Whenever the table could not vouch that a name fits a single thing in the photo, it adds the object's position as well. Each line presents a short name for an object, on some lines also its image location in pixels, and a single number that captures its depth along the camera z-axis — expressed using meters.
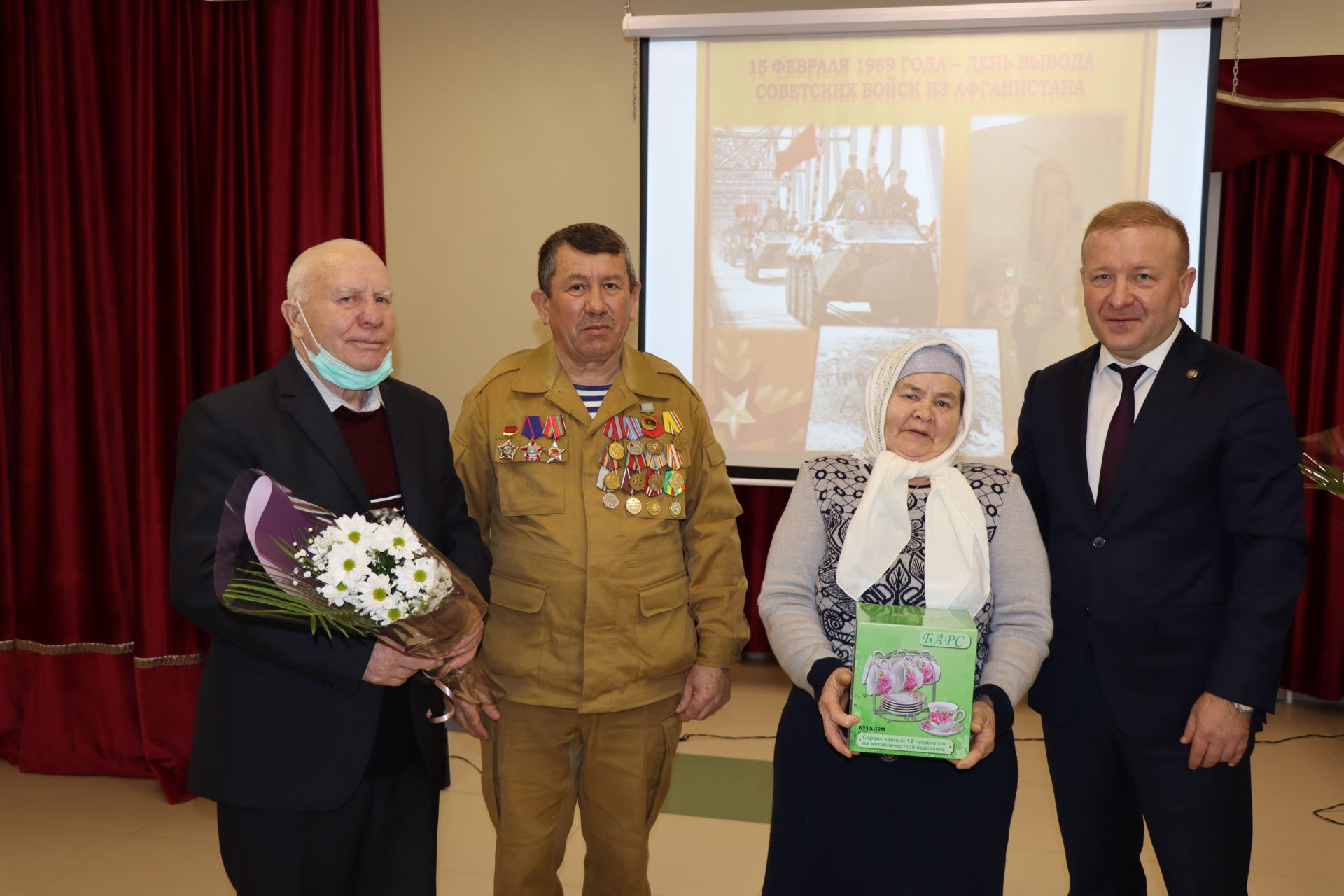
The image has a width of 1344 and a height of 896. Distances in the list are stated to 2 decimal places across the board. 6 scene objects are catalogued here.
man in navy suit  1.91
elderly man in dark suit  1.74
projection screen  3.85
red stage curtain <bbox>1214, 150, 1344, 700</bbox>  4.26
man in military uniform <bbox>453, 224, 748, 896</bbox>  2.18
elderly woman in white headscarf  1.73
